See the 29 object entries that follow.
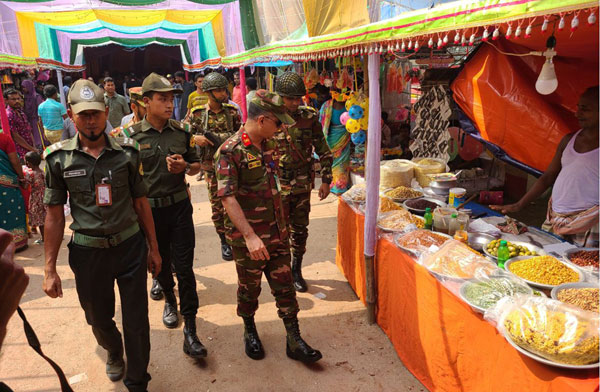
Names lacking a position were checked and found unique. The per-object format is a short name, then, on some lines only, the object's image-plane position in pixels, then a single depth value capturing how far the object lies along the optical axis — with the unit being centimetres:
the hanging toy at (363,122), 573
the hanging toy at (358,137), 634
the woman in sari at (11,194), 470
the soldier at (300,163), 383
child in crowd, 524
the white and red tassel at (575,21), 156
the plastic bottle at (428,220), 333
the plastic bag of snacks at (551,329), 170
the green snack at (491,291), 222
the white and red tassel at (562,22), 161
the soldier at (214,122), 440
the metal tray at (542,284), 229
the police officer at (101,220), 235
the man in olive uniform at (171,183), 312
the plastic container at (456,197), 371
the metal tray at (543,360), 168
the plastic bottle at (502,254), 267
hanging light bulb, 234
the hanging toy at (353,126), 587
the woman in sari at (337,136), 671
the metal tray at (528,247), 274
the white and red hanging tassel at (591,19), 151
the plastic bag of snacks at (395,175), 441
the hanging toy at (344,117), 638
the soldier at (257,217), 261
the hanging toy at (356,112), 572
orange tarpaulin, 322
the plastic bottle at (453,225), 323
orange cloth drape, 183
